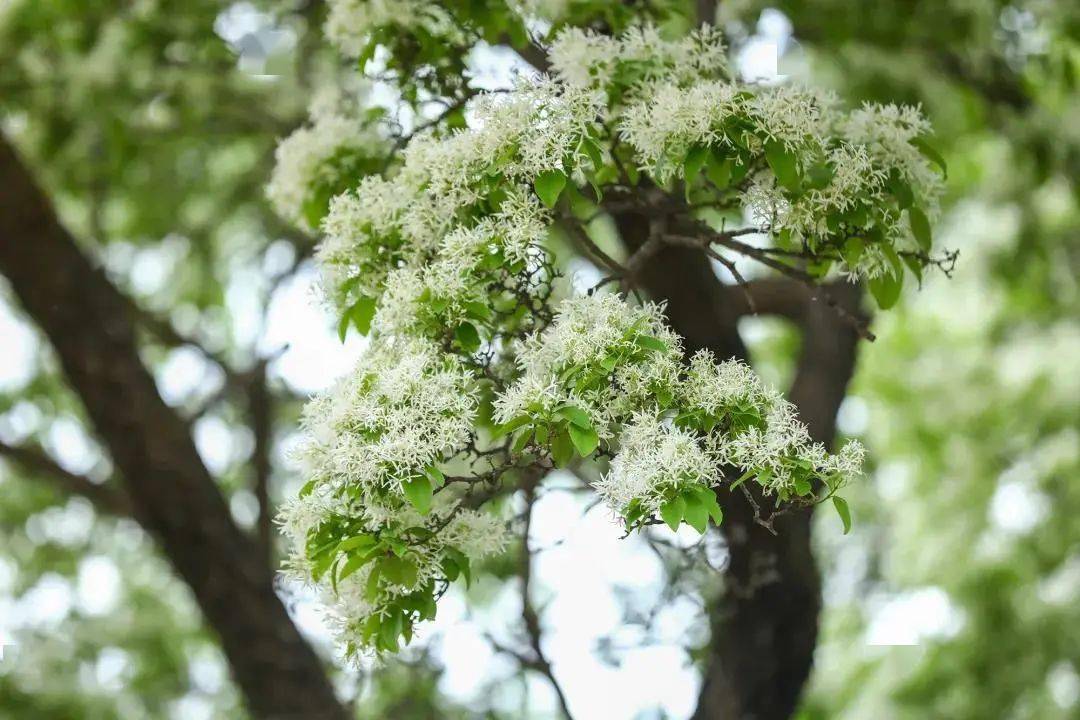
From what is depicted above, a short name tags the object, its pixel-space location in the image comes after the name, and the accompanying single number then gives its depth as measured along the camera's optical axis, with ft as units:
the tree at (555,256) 6.73
